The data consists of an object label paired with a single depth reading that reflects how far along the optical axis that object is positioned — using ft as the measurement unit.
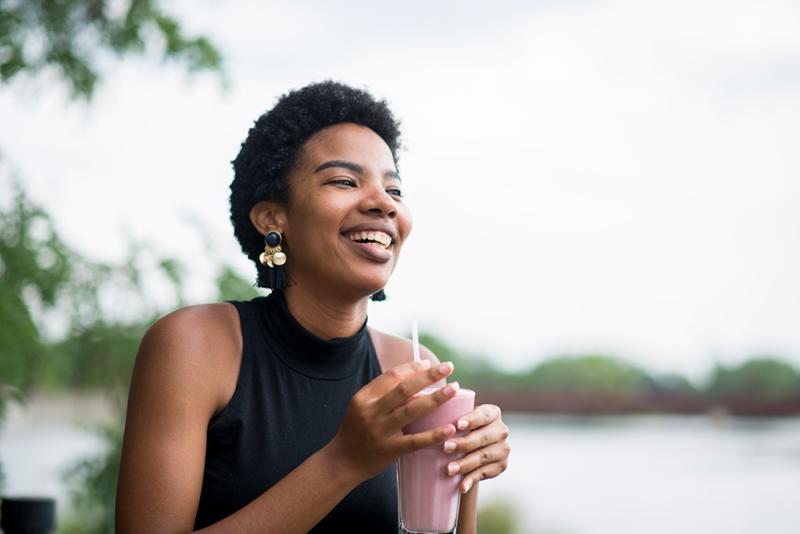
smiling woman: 3.87
